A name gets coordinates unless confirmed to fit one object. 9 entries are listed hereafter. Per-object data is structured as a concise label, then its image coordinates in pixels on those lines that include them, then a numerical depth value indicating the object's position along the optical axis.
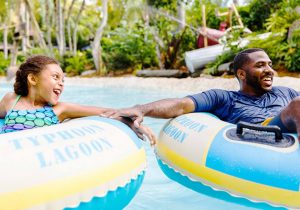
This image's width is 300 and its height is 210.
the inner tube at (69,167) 1.75
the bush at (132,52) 14.03
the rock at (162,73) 11.63
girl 2.64
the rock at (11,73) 15.15
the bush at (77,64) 15.66
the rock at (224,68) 10.31
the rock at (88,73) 14.96
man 3.07
